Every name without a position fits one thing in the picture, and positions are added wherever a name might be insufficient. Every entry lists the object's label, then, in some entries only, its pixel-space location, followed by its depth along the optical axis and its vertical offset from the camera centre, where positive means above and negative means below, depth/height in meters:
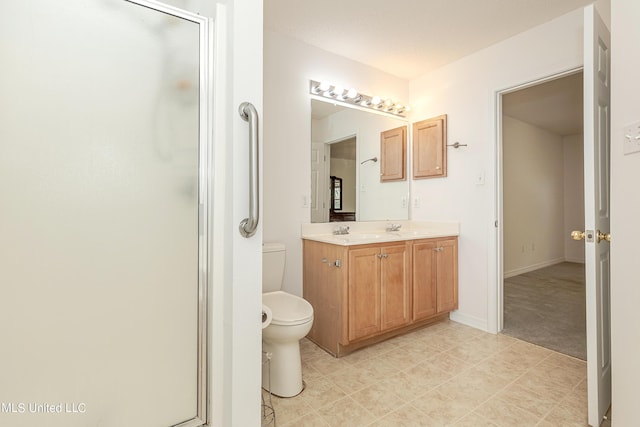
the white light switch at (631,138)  1.03 +0.27
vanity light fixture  2.54 +1.10
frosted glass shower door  0.90 +0.01
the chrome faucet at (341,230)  2.59 -0.13
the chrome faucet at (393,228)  2.88 -0.12
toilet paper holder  1.51 -0.53
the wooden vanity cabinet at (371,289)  2.04 -0.56
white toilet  1.61 -0.74
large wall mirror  2.58 +0.45
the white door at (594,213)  1.36 +0.01
